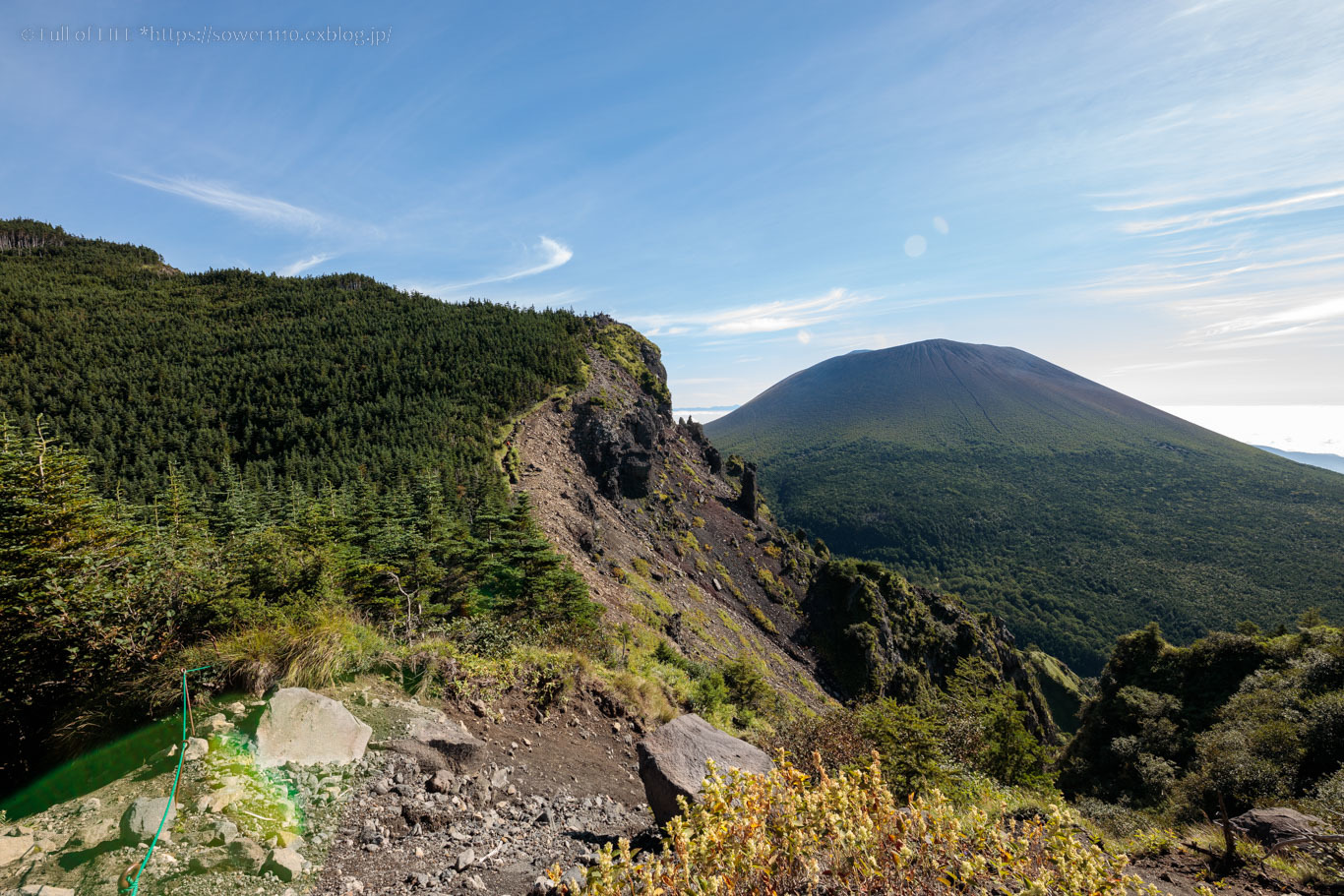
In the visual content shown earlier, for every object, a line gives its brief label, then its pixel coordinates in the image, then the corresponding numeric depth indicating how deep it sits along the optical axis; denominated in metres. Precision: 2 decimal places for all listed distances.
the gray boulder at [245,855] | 4.27
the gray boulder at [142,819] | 4.23
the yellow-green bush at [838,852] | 3.35
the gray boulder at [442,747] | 6.27
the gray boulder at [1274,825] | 6.91
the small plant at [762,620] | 47.03
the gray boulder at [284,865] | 4.34
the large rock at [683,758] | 6.03
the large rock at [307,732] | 5.43
